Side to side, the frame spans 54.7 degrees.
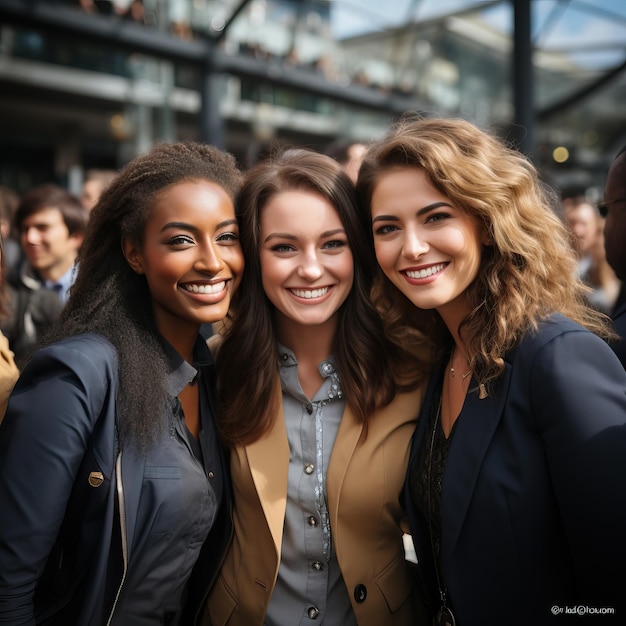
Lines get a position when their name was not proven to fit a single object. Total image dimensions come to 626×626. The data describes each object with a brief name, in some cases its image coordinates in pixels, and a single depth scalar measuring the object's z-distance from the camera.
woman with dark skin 1.64
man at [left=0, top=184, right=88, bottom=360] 4.07
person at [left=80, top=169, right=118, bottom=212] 5.81
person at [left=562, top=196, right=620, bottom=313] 5.25
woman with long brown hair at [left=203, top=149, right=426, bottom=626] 2.00
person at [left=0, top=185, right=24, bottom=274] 4.67
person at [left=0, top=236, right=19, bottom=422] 1.98
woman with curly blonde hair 1.57
